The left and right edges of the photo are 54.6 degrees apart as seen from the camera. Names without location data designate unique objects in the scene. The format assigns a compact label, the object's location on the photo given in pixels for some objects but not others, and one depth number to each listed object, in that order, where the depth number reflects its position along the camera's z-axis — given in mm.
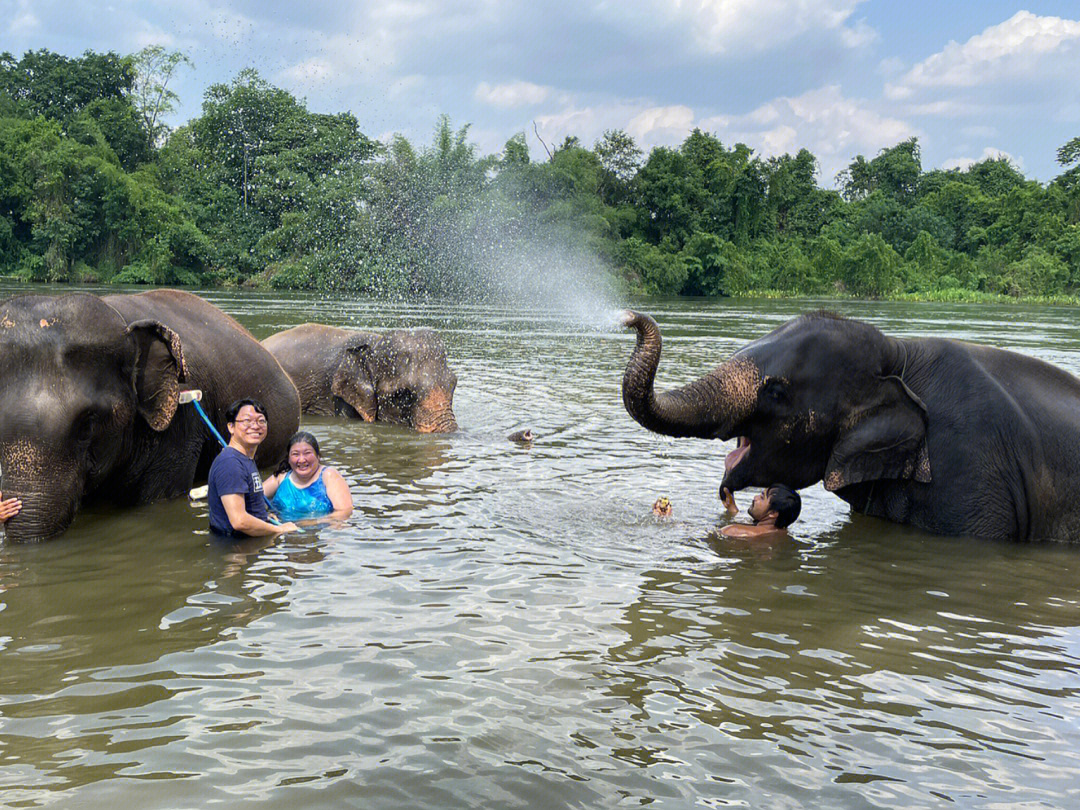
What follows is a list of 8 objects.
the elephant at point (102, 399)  5617
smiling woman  6602
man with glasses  5871
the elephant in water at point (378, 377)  10500
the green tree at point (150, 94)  71312
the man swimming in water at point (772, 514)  6242
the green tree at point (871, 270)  54312
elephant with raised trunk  6062
